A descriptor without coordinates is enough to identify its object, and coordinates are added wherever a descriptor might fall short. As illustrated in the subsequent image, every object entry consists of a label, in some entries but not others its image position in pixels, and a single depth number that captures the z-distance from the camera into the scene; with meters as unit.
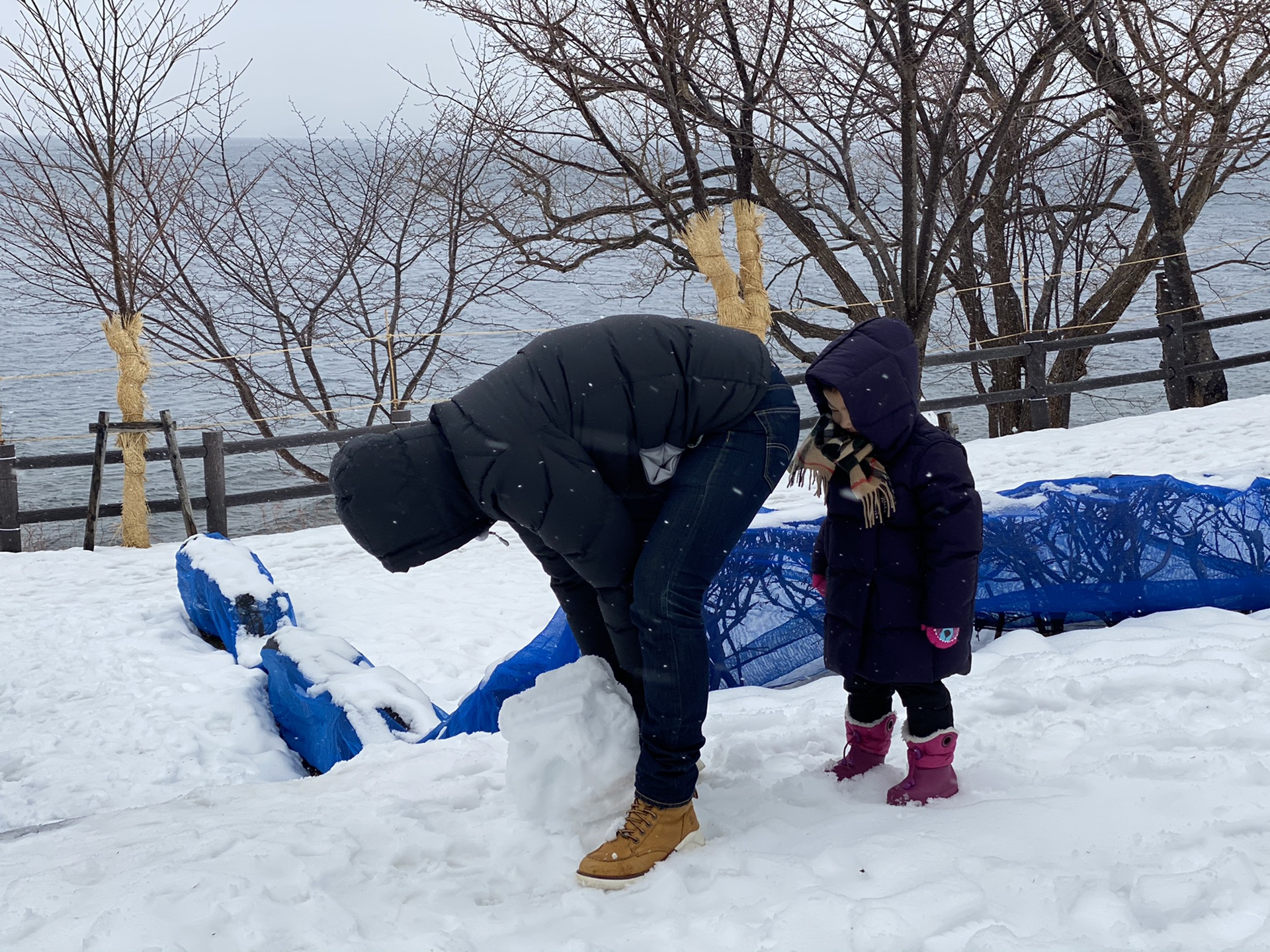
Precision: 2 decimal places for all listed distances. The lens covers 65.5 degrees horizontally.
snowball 2.16
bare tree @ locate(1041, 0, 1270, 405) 9.06
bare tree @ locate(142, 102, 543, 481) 12.13
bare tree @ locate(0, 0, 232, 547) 7.57
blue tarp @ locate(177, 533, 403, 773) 3.45
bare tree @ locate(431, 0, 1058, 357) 7.75
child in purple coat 2.14
